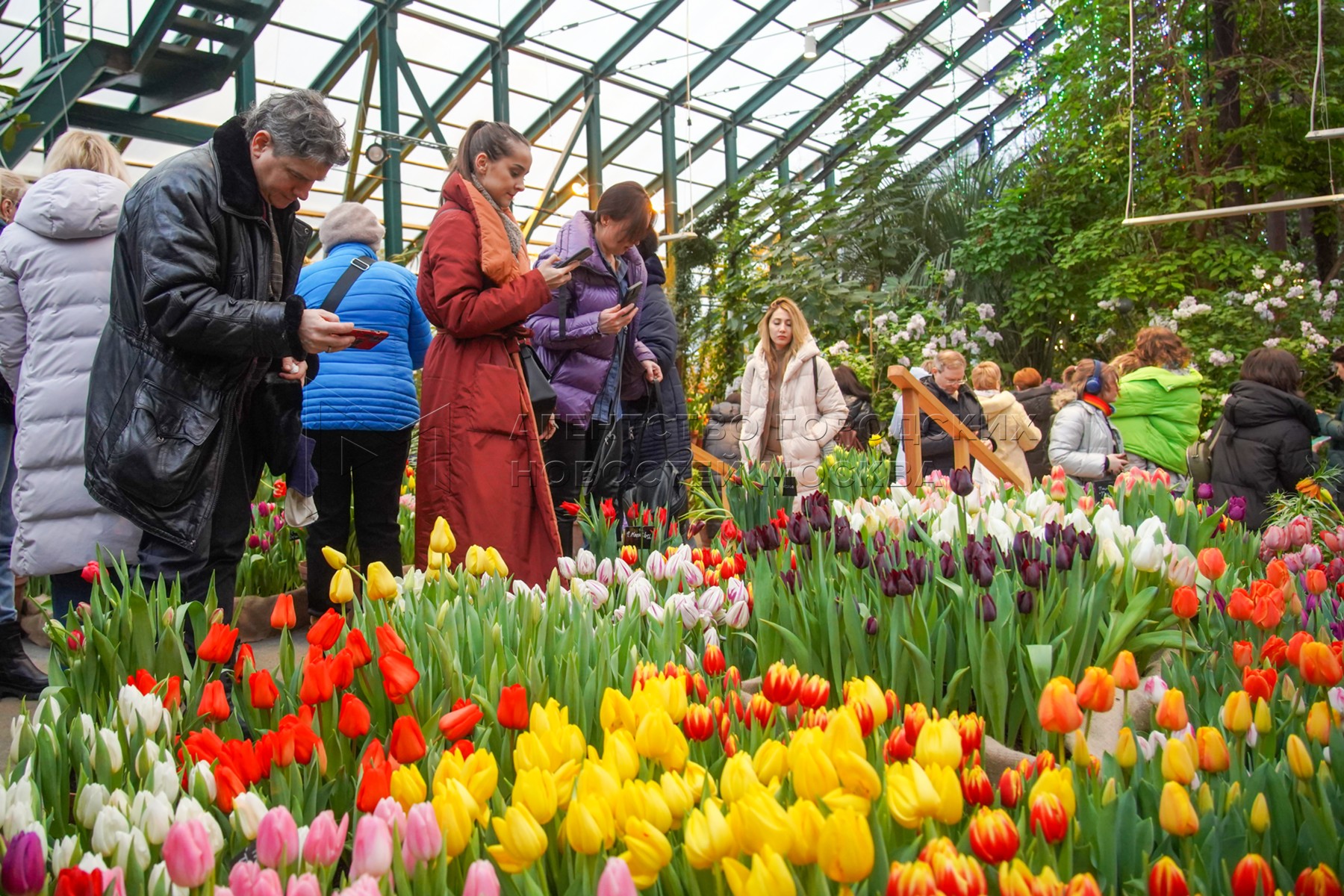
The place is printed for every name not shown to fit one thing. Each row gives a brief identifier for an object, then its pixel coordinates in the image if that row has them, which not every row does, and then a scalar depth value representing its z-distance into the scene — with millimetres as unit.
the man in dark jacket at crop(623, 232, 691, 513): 3893
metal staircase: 7816
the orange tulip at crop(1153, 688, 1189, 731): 1047
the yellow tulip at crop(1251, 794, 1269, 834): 874
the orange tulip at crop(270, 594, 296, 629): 1453
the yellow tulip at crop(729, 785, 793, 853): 738
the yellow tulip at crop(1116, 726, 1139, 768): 1003
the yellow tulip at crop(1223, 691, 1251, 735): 1072
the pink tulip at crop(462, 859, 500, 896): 742
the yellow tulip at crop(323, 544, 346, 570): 1631
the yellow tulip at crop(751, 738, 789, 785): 893
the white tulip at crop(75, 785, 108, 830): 1000
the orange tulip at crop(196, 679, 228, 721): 1191
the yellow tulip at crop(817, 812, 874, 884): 723
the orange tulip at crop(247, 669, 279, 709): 1181
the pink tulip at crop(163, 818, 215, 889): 810
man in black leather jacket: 1896
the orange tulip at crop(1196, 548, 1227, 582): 1650
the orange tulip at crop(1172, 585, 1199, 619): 1438
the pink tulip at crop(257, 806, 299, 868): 833
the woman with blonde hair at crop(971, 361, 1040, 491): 5711
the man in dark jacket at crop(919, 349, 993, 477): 5324
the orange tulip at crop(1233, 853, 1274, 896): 758
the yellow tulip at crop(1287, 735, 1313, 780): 958
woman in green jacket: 5039
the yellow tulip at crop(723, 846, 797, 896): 706
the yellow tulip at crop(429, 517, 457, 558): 1862
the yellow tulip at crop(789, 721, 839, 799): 815
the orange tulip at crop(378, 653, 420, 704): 1150
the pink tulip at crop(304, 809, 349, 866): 866
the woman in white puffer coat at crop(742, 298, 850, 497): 4684
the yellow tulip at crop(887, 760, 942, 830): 807
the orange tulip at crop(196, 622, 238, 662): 1326
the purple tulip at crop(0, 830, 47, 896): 806
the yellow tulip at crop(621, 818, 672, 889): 778
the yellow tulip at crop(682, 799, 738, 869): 759
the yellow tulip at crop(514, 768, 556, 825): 834
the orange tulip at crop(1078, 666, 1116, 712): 1066
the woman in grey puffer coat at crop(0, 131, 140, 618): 2037
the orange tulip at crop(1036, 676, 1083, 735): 1002
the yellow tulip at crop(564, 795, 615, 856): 801
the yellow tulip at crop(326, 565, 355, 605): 1532
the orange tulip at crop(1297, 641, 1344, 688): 1149
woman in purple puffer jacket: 3166
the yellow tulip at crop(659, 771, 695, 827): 833
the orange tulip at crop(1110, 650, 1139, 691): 1142
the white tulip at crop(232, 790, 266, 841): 938
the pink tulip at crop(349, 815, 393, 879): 809
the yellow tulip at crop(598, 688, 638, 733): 988
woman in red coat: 2635
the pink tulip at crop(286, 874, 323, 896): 764
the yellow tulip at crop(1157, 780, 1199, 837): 852
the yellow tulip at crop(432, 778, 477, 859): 849
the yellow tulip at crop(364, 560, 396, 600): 1610
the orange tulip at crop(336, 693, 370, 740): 1091
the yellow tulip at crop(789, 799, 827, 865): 746
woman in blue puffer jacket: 2928
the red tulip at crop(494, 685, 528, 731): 1065
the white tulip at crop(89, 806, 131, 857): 914
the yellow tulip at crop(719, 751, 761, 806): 827
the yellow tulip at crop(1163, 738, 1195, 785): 907
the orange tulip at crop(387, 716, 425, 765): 985
